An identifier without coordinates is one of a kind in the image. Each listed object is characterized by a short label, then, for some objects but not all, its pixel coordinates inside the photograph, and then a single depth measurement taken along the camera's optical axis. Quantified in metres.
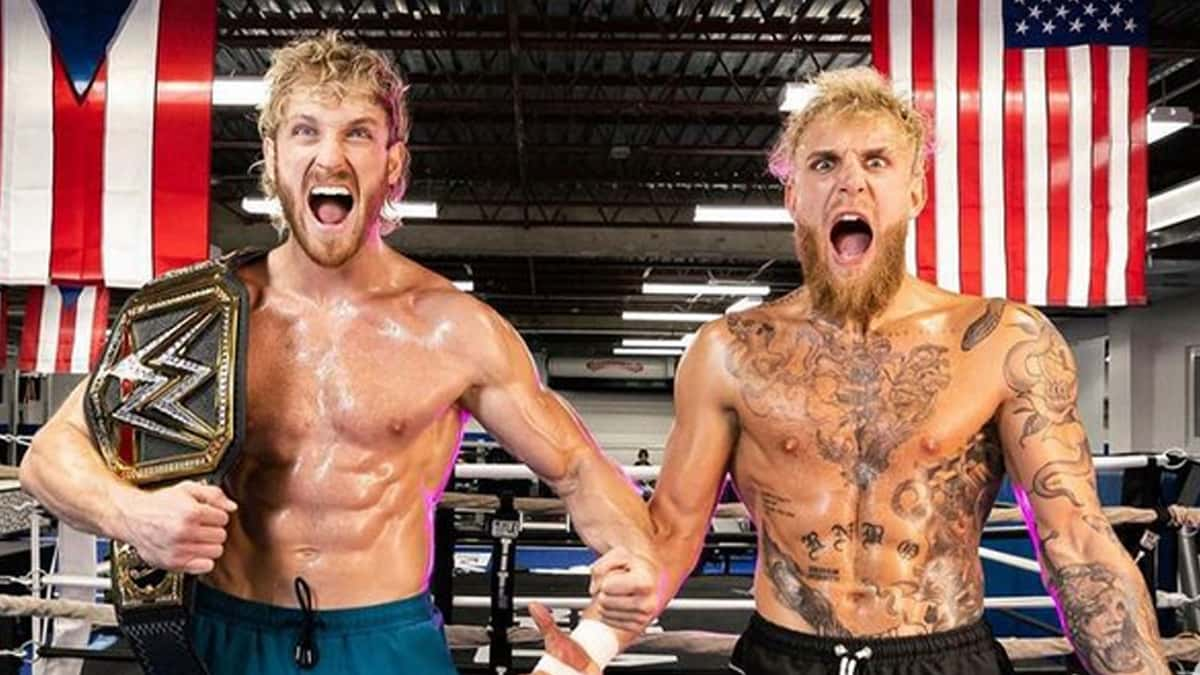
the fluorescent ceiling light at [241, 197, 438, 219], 10.95
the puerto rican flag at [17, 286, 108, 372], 3.67
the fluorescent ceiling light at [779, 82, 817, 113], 1.95
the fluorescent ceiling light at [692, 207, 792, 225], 10.17
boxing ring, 2.91
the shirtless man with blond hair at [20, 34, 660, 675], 1.70
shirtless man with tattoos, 1.73
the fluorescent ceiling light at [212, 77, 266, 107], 6.93
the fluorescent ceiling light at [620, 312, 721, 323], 19.19
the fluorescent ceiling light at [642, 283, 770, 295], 15.76
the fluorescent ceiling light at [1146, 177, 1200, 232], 8.73
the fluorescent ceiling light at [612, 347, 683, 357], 24.27
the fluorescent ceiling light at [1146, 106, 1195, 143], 6.85
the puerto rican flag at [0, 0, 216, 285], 3.60
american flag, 3.81
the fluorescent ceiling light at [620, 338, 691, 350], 22.34
